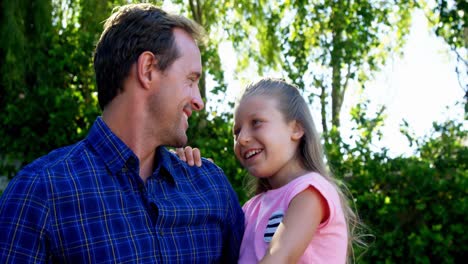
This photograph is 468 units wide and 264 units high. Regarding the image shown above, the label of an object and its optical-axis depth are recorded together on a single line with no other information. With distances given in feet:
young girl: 8.58
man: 7.93
